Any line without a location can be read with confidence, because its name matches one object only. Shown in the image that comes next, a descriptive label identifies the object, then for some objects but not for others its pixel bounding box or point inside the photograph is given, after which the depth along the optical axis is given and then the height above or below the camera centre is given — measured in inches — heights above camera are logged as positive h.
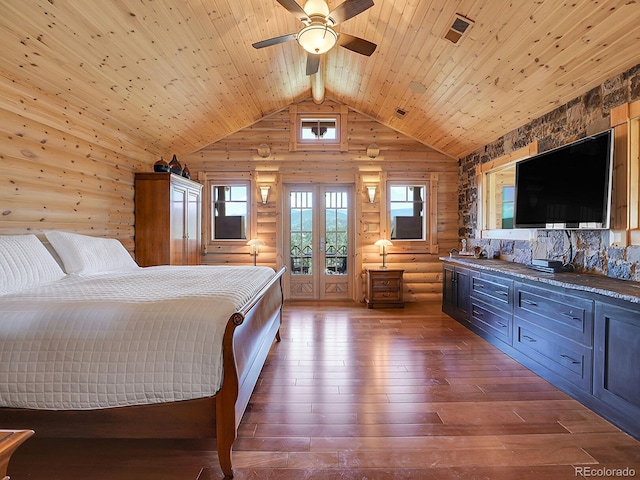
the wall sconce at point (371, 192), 235.6 +27.0
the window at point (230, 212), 240.2 +12.9
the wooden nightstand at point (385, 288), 219.3 -37.4
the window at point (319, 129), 236.1 +71.9
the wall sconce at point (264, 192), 235.8 +26.7
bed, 65.0 -26.9
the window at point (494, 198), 194.5 +19.7
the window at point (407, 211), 240.8 +14.0
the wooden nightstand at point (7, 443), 30.2 -19.7
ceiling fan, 105.3 +69.6
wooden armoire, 178.7 +6.2
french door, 242.7 -6.2
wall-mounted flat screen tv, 110.4 +17.1
